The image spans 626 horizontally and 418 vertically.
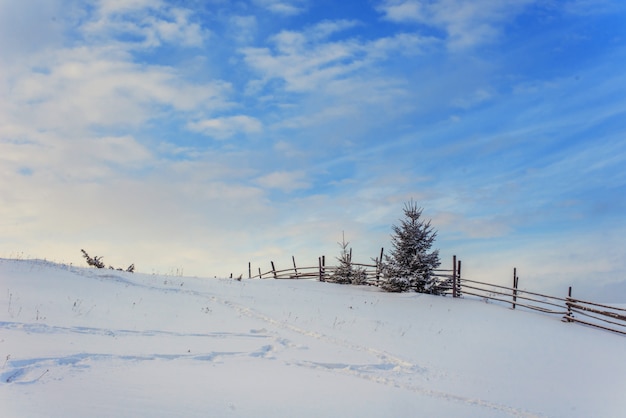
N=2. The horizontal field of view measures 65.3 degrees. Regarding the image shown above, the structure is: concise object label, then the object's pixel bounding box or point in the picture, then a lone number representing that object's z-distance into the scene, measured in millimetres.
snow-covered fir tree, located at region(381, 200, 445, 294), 23656
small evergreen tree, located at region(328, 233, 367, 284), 28141
